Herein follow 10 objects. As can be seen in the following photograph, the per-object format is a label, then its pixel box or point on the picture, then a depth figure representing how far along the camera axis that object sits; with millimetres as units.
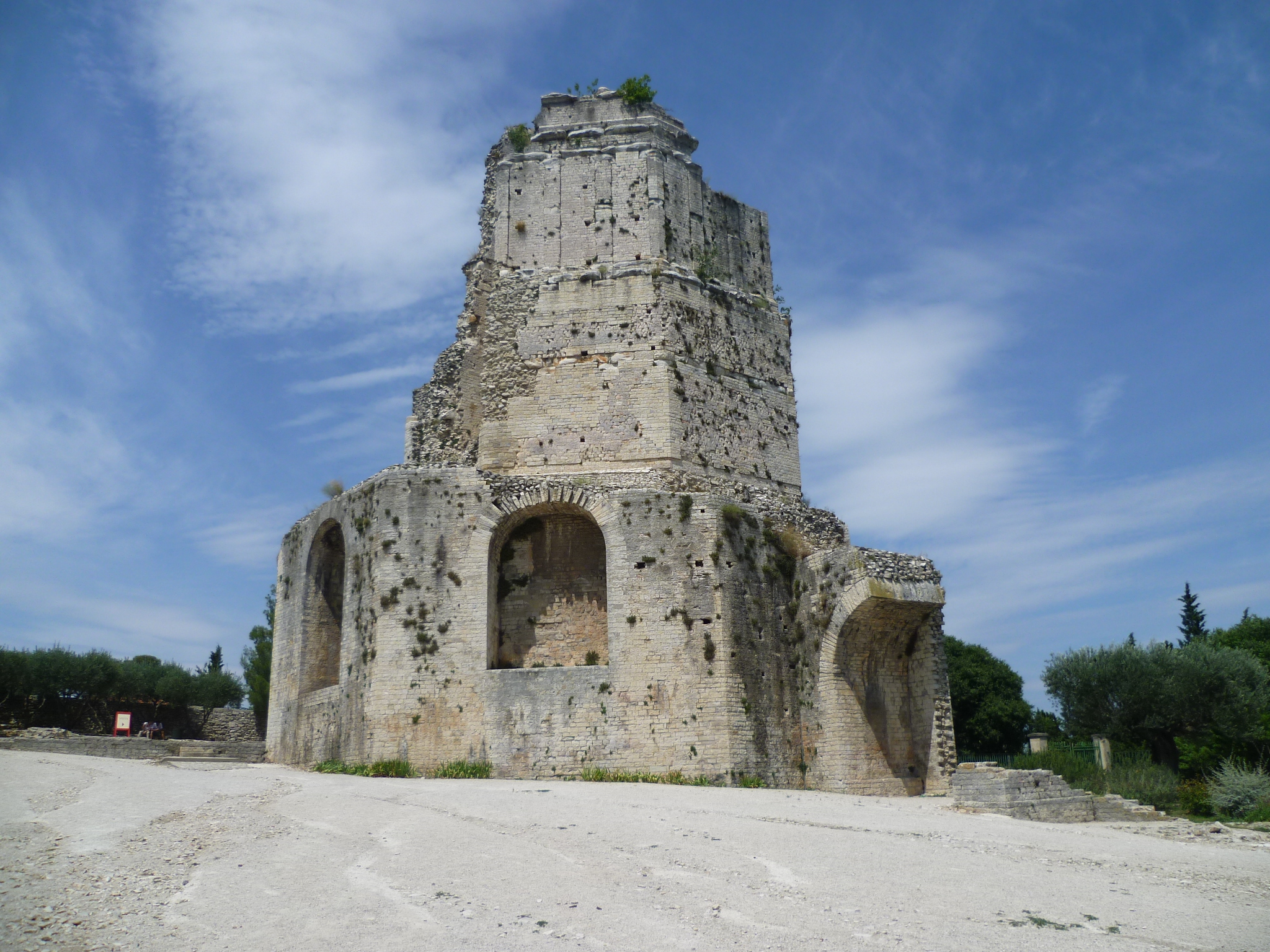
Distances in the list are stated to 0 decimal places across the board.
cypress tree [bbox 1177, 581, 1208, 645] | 48875
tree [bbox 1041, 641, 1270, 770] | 23891
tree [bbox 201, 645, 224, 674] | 43594
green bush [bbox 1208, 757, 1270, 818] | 15945
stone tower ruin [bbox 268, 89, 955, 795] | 16266
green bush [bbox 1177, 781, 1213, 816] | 16609
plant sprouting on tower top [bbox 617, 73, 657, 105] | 21859
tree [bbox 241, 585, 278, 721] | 32375
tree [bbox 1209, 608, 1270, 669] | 37094
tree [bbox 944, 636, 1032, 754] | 38750
